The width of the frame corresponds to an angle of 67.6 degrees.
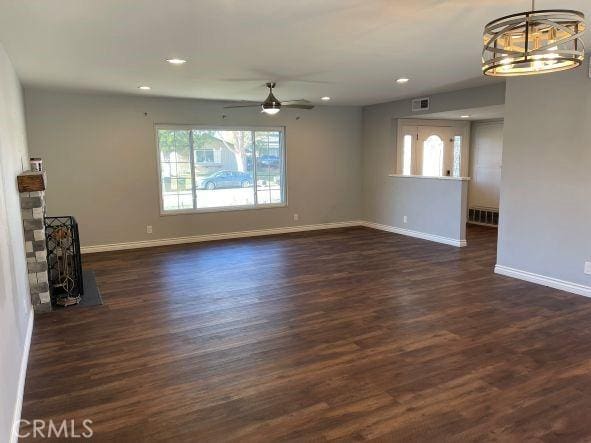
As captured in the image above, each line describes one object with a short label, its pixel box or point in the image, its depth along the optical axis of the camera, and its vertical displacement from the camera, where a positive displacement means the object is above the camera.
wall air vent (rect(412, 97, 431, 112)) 6.93 +0.92
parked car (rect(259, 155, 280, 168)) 7.88 +0.07
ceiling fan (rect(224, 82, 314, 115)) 5.14 +0.71
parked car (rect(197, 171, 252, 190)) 7.47 -0.26
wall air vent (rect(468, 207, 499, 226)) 8.66 -1.10
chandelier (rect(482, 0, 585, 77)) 1.96 +0.56
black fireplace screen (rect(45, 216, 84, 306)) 4.35 -0.94
